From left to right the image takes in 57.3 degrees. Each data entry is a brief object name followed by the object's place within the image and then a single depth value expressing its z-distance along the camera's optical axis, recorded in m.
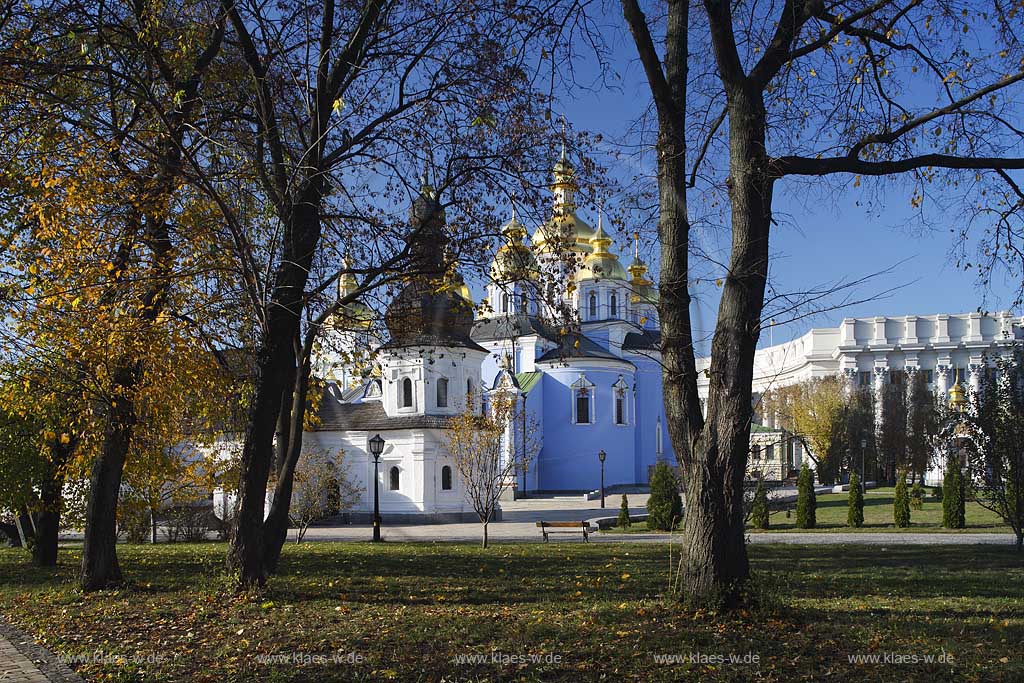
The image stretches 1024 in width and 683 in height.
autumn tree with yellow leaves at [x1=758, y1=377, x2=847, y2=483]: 54.25
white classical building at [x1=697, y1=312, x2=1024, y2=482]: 78.44
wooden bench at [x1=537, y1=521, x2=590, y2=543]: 23.78
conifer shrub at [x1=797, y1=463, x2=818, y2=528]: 27.14
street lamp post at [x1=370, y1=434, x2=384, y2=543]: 24.81
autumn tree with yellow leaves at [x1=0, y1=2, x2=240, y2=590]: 9.91
